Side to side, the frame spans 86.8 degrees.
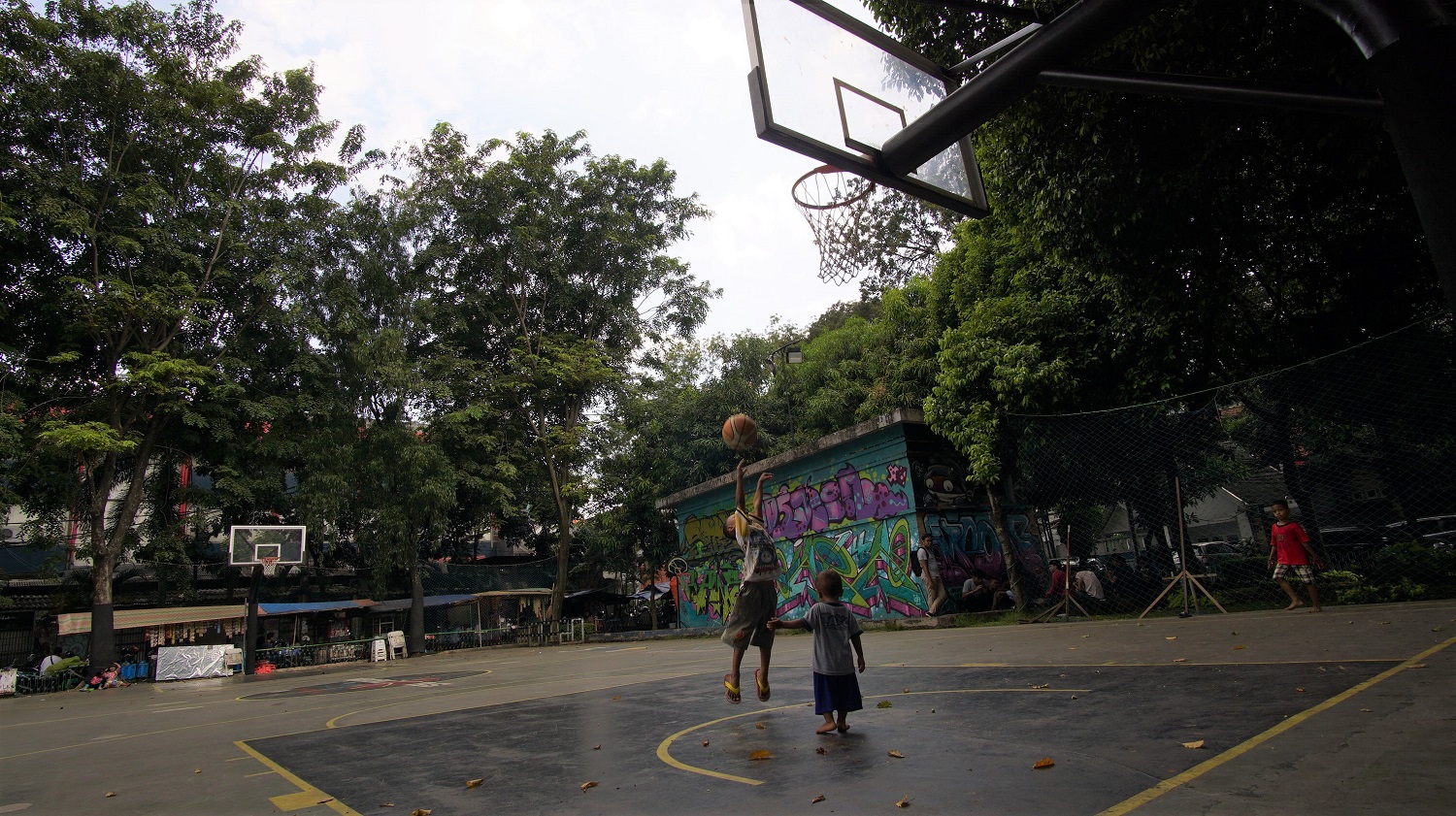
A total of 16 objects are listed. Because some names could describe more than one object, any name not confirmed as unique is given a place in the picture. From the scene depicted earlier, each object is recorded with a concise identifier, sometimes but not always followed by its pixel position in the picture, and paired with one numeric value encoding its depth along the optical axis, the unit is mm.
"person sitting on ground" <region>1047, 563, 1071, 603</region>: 14766
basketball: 6094
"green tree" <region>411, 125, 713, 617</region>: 30109
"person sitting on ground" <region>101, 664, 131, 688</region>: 20417
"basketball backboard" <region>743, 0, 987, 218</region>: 5363
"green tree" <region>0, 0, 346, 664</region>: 20562
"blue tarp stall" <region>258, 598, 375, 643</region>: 27250
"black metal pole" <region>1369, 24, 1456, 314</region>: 3109
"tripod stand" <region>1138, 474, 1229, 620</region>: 11305
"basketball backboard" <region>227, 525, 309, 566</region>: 21359
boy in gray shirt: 5031
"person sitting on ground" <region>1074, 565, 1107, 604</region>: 14364
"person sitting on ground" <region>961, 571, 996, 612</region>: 16453
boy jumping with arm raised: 6113
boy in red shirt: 10086
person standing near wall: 16141
